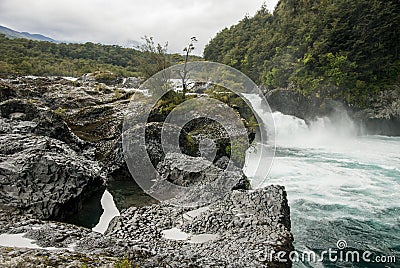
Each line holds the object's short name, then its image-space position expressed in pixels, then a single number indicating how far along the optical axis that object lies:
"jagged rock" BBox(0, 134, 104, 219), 4.92
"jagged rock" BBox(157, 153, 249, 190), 6.23
